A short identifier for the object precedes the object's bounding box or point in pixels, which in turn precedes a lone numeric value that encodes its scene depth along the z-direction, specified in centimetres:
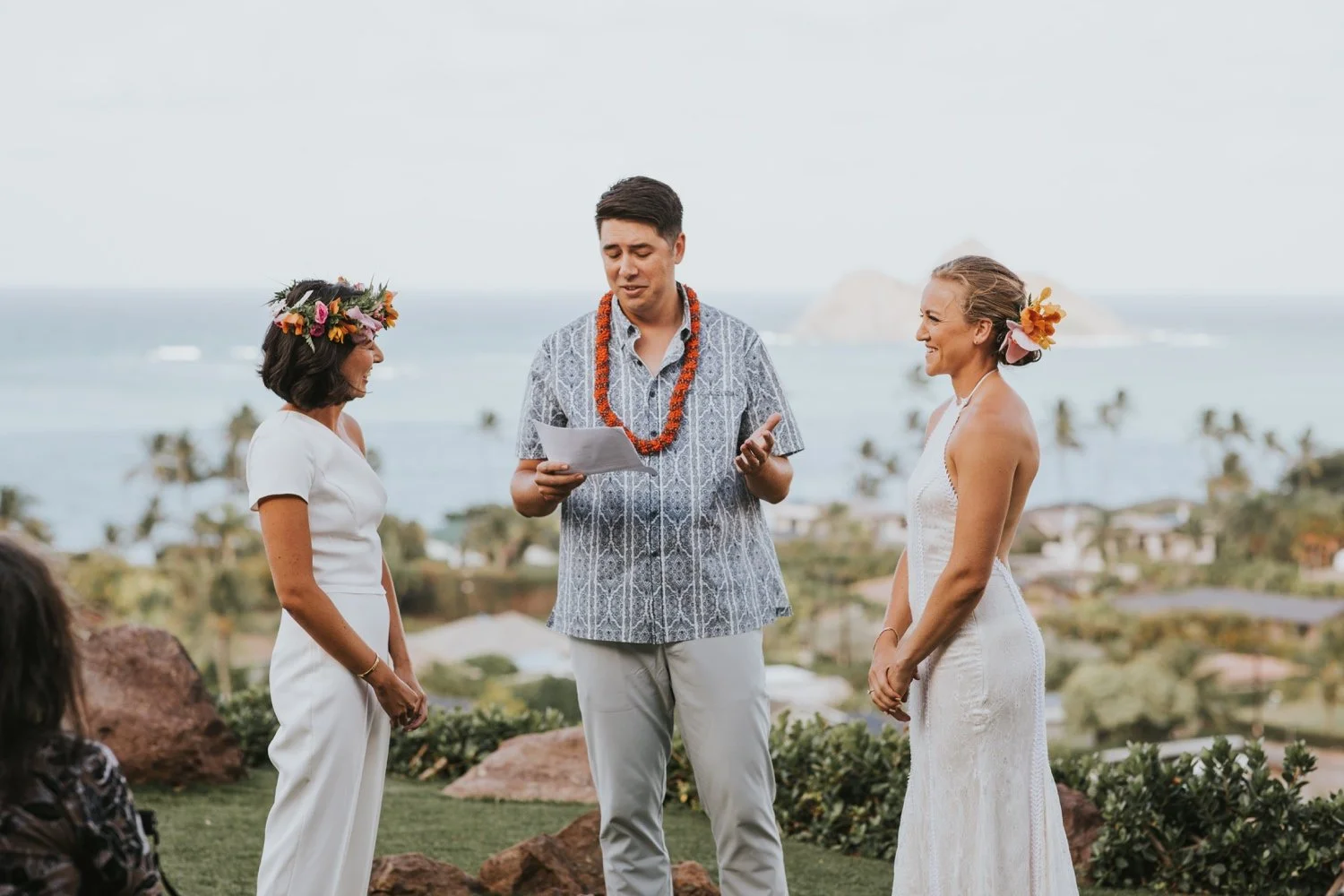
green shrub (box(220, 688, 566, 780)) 734
